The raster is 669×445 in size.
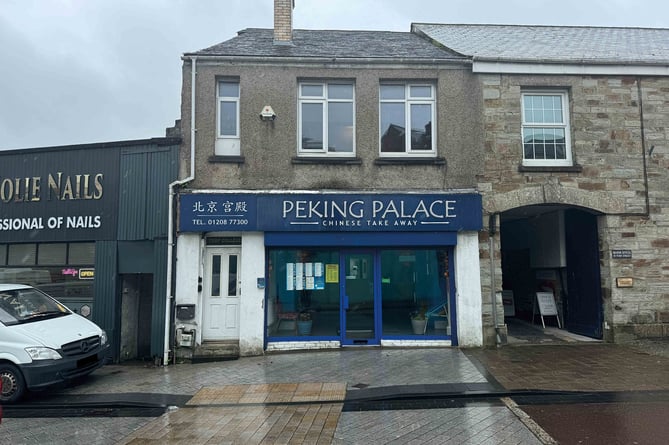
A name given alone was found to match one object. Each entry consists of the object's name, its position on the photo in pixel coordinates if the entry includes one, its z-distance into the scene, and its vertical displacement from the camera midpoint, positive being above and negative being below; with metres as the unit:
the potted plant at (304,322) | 9.86 -1.20
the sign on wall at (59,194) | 10.25 +1.78
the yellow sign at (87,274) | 10.28 -0.09
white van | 6.95 -1.21
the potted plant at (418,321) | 9.92 -1.20
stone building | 9.84 +2.36
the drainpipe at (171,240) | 9.35 +0.63
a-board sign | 11.70 -0.98
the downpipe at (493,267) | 9.59 -0.01
